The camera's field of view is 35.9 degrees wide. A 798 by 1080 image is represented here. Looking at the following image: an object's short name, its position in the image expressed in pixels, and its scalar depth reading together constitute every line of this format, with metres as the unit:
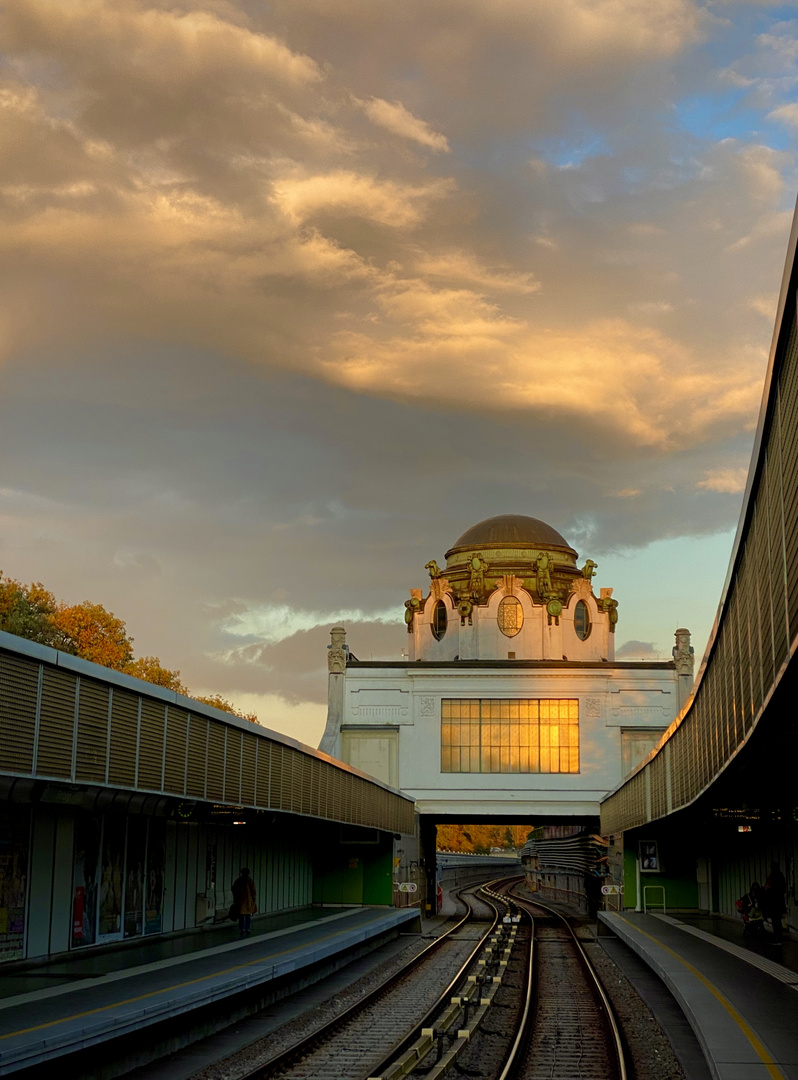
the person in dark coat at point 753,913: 28.27
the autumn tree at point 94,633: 71.06
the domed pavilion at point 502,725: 60.44
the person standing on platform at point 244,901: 25.25
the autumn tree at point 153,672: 73.75
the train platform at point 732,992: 12.73
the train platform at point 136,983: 12.32
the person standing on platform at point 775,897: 26.22
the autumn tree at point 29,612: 66.94
